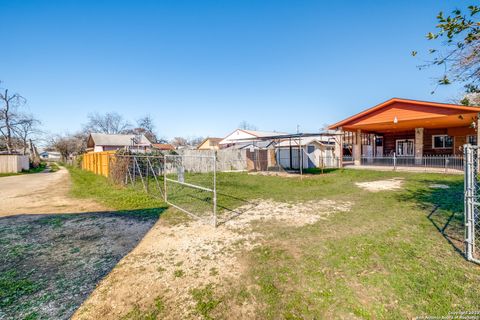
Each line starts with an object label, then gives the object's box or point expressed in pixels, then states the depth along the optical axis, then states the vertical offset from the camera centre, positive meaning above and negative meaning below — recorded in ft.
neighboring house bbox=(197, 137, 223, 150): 156.72 +11.09
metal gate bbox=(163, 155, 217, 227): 22.28 -5.35
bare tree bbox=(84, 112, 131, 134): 195.07 +31.19
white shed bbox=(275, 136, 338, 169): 70.34 +0.23
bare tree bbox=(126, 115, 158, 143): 203.21 +27.51
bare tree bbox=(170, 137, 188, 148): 252.62 +20.50
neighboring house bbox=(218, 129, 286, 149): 114.45 +12.38
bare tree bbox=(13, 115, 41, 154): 105.91 +15.86
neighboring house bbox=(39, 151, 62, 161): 274.77 +8.14
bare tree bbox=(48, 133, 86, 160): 153.58 +11.30
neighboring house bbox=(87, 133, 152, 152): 122.31 +10.99
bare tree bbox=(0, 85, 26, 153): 97.40 +19.36
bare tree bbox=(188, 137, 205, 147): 297.39 +24.38
